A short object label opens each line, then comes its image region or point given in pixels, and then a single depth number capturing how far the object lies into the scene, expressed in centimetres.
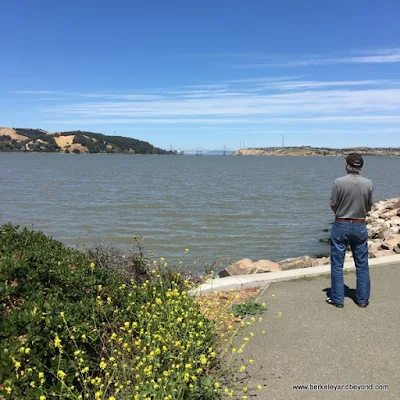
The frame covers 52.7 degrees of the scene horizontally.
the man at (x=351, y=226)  536
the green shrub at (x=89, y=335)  313
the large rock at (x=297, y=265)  926
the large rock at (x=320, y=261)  1035
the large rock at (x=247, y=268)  856
